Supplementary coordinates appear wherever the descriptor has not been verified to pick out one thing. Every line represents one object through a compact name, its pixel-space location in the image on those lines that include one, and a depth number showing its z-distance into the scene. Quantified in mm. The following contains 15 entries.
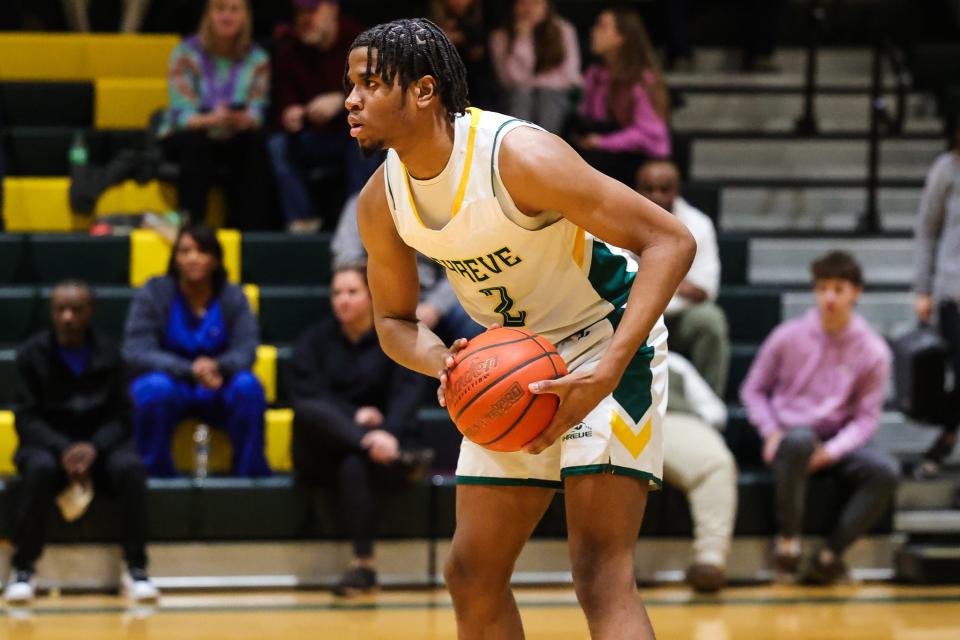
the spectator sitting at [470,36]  12969
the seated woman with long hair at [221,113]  12681
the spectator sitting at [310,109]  12702
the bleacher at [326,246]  10747
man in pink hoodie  10891
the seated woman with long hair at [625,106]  12873
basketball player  5439
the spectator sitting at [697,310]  11646
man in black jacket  10150
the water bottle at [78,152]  12914
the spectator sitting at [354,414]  10473
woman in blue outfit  10781
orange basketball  5288
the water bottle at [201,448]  10781
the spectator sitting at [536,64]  13388
